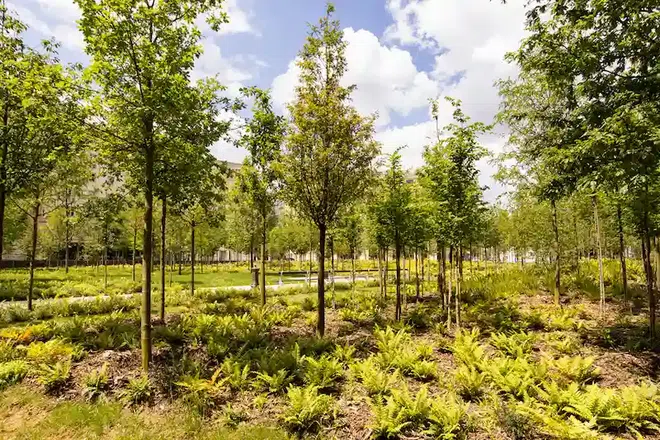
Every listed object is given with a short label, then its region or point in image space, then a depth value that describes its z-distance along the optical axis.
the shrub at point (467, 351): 9.11
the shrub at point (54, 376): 7.72
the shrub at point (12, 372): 7.82
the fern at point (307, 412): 6.66
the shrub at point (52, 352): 8.58
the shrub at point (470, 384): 7.80
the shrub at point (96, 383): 7.58
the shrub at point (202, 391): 7.19
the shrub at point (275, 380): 7.82
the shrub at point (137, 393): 7.38
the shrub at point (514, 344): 9.97
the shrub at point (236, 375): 7.96
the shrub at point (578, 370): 8.33
